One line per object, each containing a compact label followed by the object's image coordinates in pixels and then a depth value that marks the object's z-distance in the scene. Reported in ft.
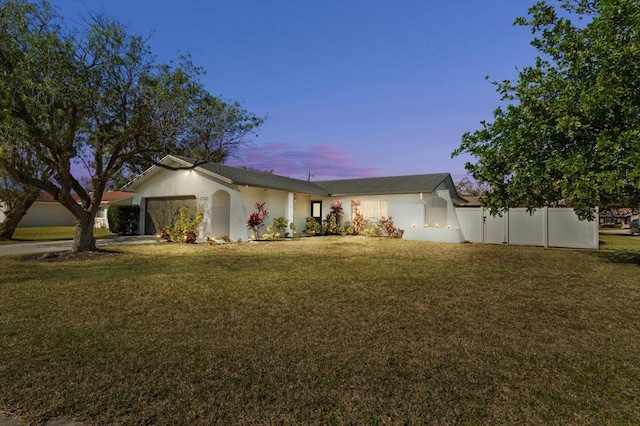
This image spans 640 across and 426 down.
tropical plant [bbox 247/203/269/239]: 54.49
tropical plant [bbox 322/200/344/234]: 68.59
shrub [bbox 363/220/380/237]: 64.28
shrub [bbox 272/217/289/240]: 59.57
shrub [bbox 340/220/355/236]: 66.90
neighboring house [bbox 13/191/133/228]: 106.11
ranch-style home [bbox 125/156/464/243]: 55.67
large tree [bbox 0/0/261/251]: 31.40
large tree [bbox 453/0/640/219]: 29.89
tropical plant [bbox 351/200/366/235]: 66.80
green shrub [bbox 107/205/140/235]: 65.54
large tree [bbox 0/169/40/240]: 57.11
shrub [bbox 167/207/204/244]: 51.74
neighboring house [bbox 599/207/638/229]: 144.88
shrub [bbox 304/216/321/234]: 68.74
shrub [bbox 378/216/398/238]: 61.98
